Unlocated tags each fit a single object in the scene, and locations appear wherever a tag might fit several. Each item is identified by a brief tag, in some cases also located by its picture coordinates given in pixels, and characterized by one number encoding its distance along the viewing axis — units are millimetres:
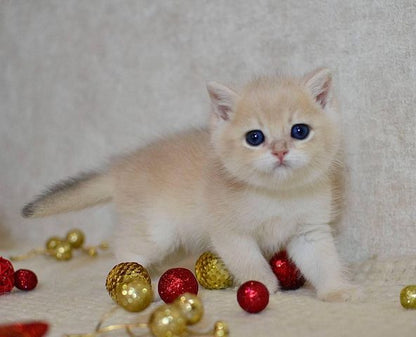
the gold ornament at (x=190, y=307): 395
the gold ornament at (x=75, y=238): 621
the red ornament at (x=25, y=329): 387
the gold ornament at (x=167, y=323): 386
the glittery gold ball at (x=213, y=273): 493
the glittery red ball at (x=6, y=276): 496
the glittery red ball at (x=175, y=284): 448
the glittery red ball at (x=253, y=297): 424
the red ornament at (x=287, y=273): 496
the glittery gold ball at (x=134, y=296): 430
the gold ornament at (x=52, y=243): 612
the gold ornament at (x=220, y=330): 388
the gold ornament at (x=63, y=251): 606
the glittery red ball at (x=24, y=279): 507
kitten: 456
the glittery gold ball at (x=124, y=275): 452
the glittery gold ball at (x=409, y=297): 423
